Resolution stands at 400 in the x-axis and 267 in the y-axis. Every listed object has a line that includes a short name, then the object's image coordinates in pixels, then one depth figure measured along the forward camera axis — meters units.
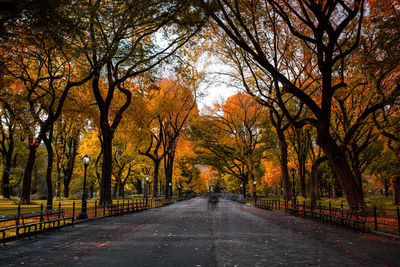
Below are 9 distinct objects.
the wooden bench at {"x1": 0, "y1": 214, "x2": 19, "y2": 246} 9.24
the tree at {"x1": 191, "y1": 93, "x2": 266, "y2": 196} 41.72
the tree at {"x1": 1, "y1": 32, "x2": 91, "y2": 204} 18.38
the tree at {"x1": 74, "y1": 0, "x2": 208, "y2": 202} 15.38
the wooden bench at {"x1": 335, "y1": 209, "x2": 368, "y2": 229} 12.99
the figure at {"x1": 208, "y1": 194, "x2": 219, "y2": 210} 34.02
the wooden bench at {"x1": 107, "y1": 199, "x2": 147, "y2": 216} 20.70
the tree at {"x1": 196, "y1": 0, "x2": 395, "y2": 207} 15.02
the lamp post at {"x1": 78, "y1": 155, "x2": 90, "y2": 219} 17.00
